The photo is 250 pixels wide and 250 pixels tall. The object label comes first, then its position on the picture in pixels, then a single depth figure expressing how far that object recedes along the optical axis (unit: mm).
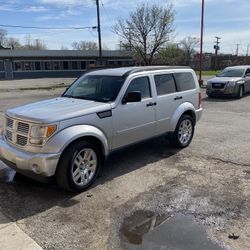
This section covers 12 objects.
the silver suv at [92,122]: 3671
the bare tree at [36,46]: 68496
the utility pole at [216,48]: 42531
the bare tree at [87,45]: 67105
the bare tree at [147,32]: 30472
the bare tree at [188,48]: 46900
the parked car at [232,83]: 12850
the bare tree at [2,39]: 62661
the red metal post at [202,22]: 16507
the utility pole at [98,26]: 25725
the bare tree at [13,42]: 64631
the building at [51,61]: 35926
